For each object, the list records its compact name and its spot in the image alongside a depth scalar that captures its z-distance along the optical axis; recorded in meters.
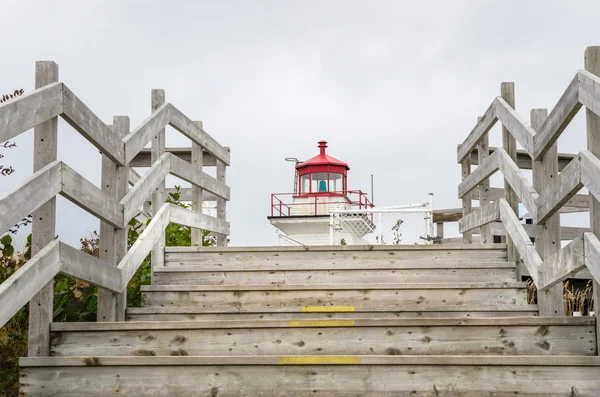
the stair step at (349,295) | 5.10
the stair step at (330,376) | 3.61
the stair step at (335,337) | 4.06
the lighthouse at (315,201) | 21.33
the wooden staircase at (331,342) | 3.62
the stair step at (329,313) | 4.73
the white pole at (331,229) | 14.73
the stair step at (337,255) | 5.78
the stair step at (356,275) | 5.52
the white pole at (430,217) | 13.78
